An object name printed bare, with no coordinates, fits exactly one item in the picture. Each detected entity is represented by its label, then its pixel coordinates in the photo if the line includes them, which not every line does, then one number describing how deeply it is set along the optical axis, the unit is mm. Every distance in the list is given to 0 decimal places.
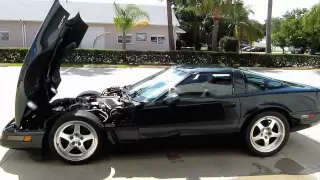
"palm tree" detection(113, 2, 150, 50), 22812
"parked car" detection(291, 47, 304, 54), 45278
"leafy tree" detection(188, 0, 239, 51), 21658
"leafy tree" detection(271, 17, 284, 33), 65162
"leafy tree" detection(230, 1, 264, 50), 33562
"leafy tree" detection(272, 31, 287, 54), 52334
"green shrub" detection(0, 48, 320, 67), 21016
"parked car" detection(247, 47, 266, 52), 55556
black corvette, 3963
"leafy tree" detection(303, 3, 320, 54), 21172
